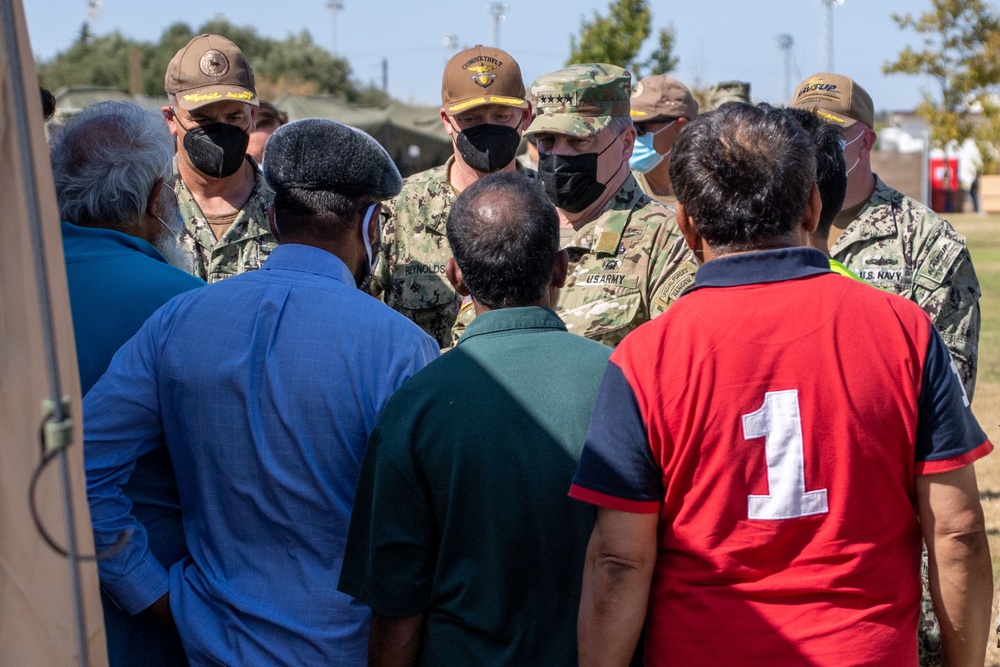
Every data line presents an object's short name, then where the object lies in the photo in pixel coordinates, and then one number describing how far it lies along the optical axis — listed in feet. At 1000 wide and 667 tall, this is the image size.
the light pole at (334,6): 203.63
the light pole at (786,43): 173.37
